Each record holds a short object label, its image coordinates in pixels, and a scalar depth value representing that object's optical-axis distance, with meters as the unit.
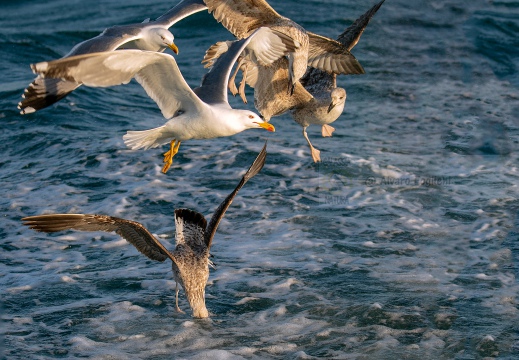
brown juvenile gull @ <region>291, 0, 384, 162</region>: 18.31
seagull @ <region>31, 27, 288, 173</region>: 12.88
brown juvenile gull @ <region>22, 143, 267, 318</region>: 13.12
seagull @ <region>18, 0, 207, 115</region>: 14.88
